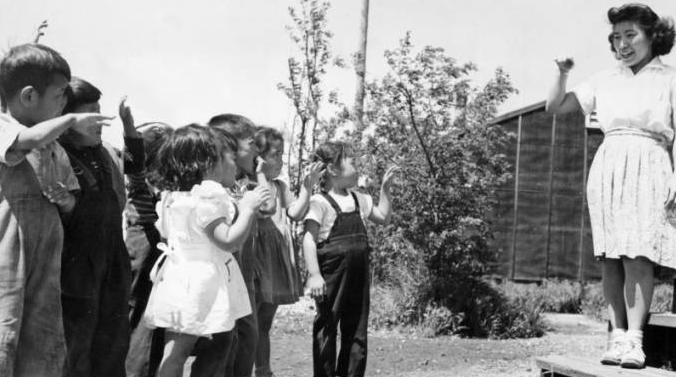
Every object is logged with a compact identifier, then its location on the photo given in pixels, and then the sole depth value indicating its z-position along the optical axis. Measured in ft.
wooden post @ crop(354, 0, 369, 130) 37.19
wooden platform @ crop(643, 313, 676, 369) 14.25
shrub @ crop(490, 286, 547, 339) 33.58
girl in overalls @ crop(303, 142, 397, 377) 16.94
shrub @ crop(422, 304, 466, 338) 32.67
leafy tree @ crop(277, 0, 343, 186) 42.88
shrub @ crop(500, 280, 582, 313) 47.92
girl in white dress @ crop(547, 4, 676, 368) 13.62
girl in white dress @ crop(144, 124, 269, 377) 11.93
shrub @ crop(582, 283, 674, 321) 42.70
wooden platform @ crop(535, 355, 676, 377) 12.67
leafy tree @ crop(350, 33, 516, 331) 34.12
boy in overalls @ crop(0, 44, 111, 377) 9.81
